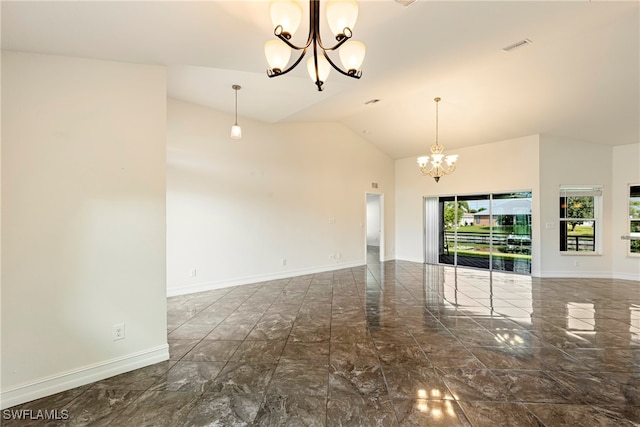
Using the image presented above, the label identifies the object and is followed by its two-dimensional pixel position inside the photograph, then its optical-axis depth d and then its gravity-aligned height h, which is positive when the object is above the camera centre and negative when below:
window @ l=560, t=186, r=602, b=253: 6.17 -0.17
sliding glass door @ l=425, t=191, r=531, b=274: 6.40 -0.45
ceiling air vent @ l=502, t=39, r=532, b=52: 3.13 +2.05
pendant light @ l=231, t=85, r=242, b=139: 4.07 +1.28
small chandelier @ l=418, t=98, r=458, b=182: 5.10 +1.08
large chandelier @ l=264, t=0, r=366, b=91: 1.57 +1.14
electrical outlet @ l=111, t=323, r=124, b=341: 2.38 -1.06
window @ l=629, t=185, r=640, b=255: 5.82 -0.10
